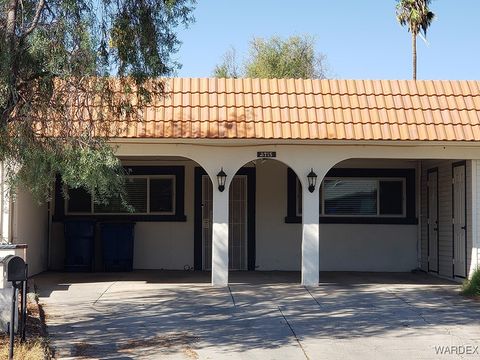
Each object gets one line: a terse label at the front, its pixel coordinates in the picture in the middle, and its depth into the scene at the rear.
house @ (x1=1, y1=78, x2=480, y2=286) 13.05
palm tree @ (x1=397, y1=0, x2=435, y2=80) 31.20
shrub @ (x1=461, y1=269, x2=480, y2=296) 12.30
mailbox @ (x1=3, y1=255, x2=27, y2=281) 7.26
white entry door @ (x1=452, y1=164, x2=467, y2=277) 14.04
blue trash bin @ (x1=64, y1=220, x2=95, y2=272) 15.54
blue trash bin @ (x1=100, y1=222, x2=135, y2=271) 15.60
